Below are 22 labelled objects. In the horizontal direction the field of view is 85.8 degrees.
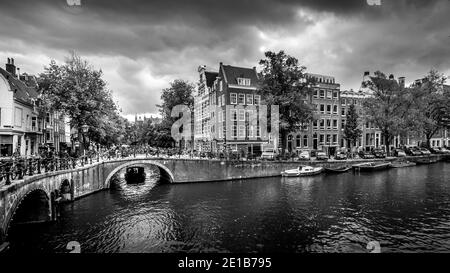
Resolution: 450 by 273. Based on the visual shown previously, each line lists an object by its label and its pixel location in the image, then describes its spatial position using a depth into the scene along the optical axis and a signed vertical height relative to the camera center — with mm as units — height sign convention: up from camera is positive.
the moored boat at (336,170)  39156 -4759
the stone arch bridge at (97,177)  11752 -3609
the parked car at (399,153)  50812 -2606
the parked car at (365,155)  46981 -2810
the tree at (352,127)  53131 +3030
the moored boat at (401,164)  44378 -4387
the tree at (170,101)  45875 +7613
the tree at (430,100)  47844 +8329
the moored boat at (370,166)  40469 -4368
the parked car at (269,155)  37688 -2307
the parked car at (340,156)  43434 -2809
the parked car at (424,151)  54528 -2373
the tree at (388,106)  46594 +6873
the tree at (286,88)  36750 +8357
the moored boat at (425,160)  50031 -4108
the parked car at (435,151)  58469 -2493
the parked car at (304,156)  40238 -2591
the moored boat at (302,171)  35719 -4589
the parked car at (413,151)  54103 -2335
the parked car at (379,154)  48103 -2673
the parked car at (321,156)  41469 -2676
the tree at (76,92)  28203 +5783
